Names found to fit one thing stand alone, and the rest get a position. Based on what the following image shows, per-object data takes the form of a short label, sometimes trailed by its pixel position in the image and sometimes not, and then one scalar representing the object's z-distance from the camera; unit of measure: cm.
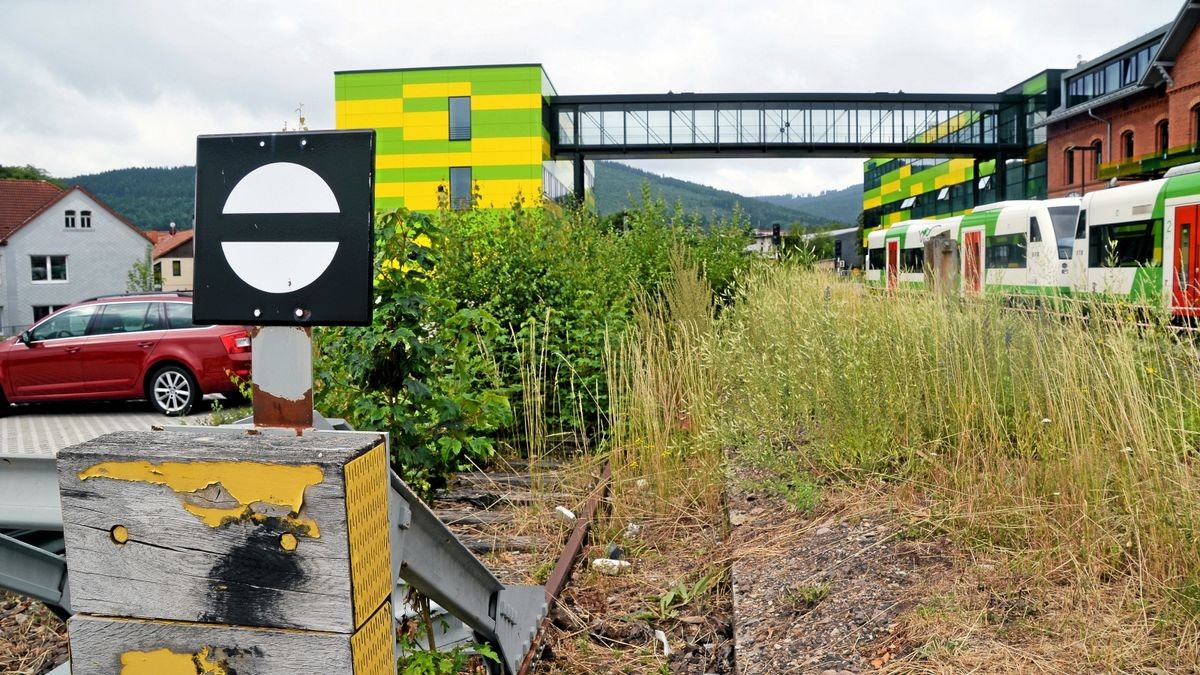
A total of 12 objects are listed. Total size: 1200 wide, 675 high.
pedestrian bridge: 4559
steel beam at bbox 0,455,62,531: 283
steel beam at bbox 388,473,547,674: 222
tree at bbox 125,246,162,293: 5659
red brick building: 3716
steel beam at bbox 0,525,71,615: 285
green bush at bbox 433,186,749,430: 850
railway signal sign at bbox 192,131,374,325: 195
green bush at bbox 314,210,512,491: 518
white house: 6250
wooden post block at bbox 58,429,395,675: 176
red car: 1399
